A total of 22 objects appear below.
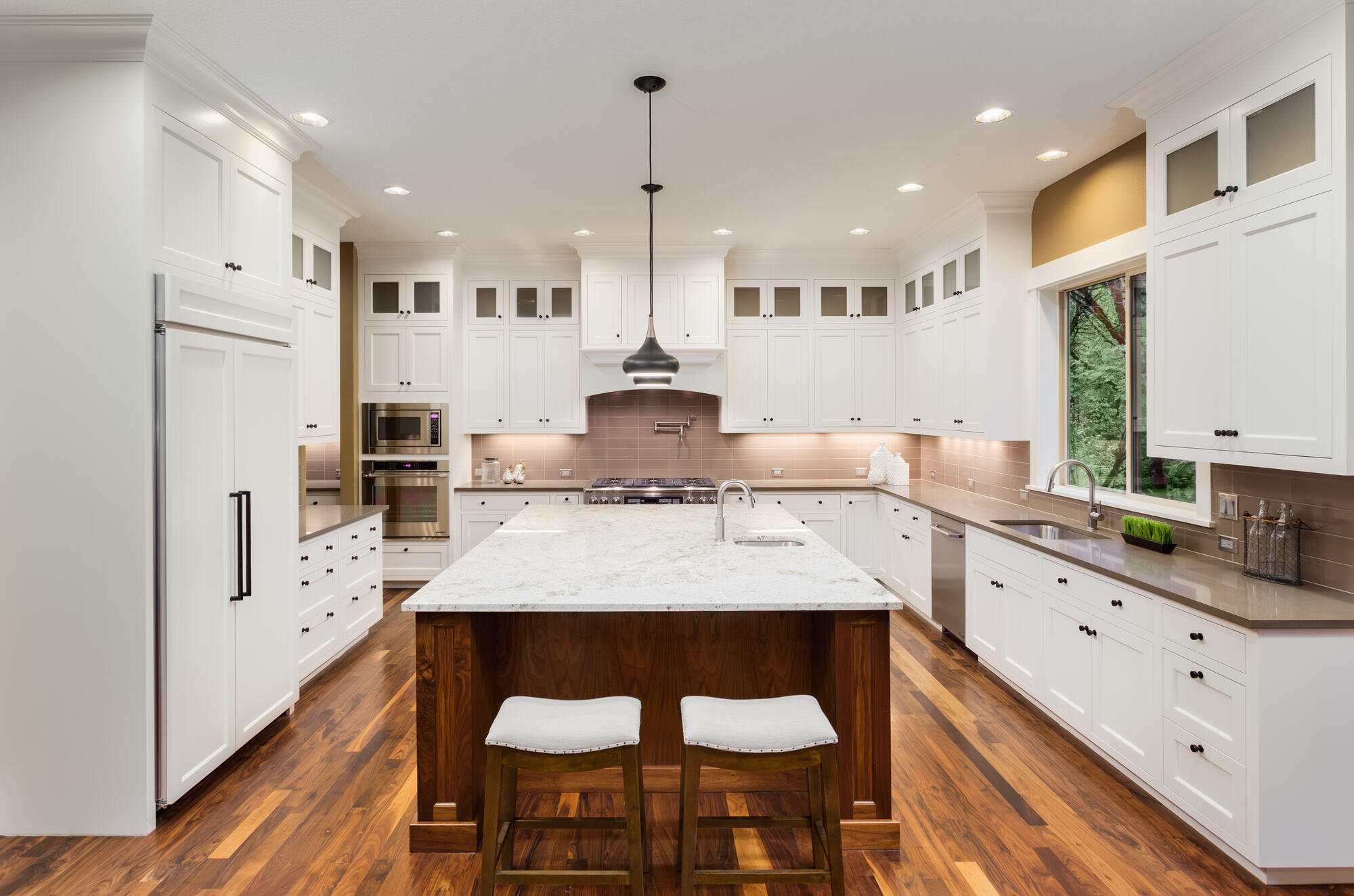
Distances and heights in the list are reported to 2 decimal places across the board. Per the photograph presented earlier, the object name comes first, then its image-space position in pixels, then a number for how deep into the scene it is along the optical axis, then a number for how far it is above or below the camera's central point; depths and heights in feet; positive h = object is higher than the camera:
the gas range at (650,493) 17.90 -1.32
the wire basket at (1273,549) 8.03 -1.25
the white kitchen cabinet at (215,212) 8.05 +3.02
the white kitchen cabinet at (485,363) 19.10 +2.18
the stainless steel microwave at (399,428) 18.11 +0.36
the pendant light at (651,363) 11.00 +1.27
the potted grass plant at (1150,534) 9.78 -1.32
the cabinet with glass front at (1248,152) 7.20 +3.40
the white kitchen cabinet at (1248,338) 7.16 +1.22
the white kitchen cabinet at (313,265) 13.51 +3.65
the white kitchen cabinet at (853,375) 19.34 +1.90
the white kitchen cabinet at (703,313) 18.22 +3.44
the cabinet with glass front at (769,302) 19.34 +3.95
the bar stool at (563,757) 6.15 -2.82
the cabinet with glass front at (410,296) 18.20 +3.85
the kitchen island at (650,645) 7.22 -2.37
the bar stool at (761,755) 6.10 -2.78
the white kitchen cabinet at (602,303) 18.15 +3.67
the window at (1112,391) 11.35 +0.94
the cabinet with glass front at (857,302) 19.35 +3.96
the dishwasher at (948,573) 13.71 -2.68
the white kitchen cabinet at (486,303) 19.10 +3.87
